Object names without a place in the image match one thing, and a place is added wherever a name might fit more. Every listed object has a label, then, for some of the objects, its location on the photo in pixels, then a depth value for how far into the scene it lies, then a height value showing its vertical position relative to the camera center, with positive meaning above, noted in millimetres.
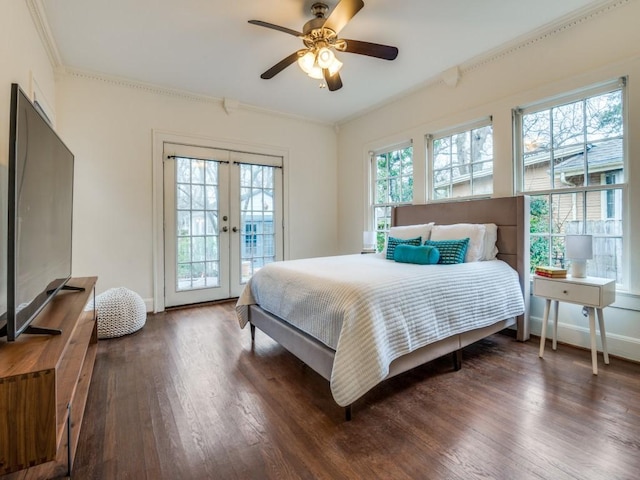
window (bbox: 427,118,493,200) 3244 +862
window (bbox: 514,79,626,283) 2449 +575
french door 3855 +279
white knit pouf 2809 -660
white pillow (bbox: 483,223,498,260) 2834 -32
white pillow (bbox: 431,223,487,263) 2738 +36
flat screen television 1126 +115
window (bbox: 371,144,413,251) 4090 +783
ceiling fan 2071 +1420
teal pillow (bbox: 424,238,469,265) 2617 -96
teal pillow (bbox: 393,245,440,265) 2607 -134
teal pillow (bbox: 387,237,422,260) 3004 -28
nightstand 2145 -411
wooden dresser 955 -544
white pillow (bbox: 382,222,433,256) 3152 +78
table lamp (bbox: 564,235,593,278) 2223 -97
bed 1629 -448
